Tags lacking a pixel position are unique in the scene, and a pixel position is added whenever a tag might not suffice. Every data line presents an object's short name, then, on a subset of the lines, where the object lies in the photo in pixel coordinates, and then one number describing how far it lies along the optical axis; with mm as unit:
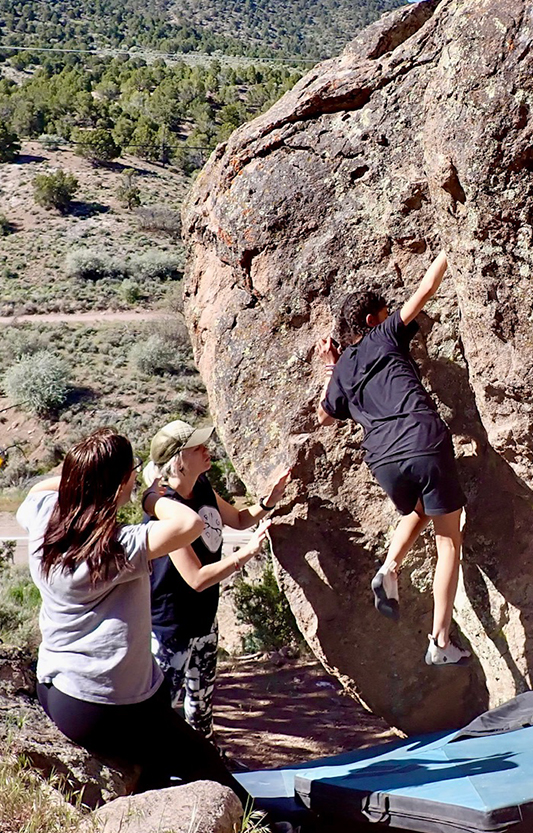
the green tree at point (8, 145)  40156
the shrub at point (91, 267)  31422
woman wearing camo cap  3914
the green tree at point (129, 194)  36875
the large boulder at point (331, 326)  4211
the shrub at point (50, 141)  42491
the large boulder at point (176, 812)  2840
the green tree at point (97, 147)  40969
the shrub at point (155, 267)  31716
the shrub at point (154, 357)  24281
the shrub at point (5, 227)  35000
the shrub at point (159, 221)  36219
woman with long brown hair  3023
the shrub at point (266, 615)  7980
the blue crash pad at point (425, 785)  3346
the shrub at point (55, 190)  35156
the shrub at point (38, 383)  21750
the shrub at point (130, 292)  29828
